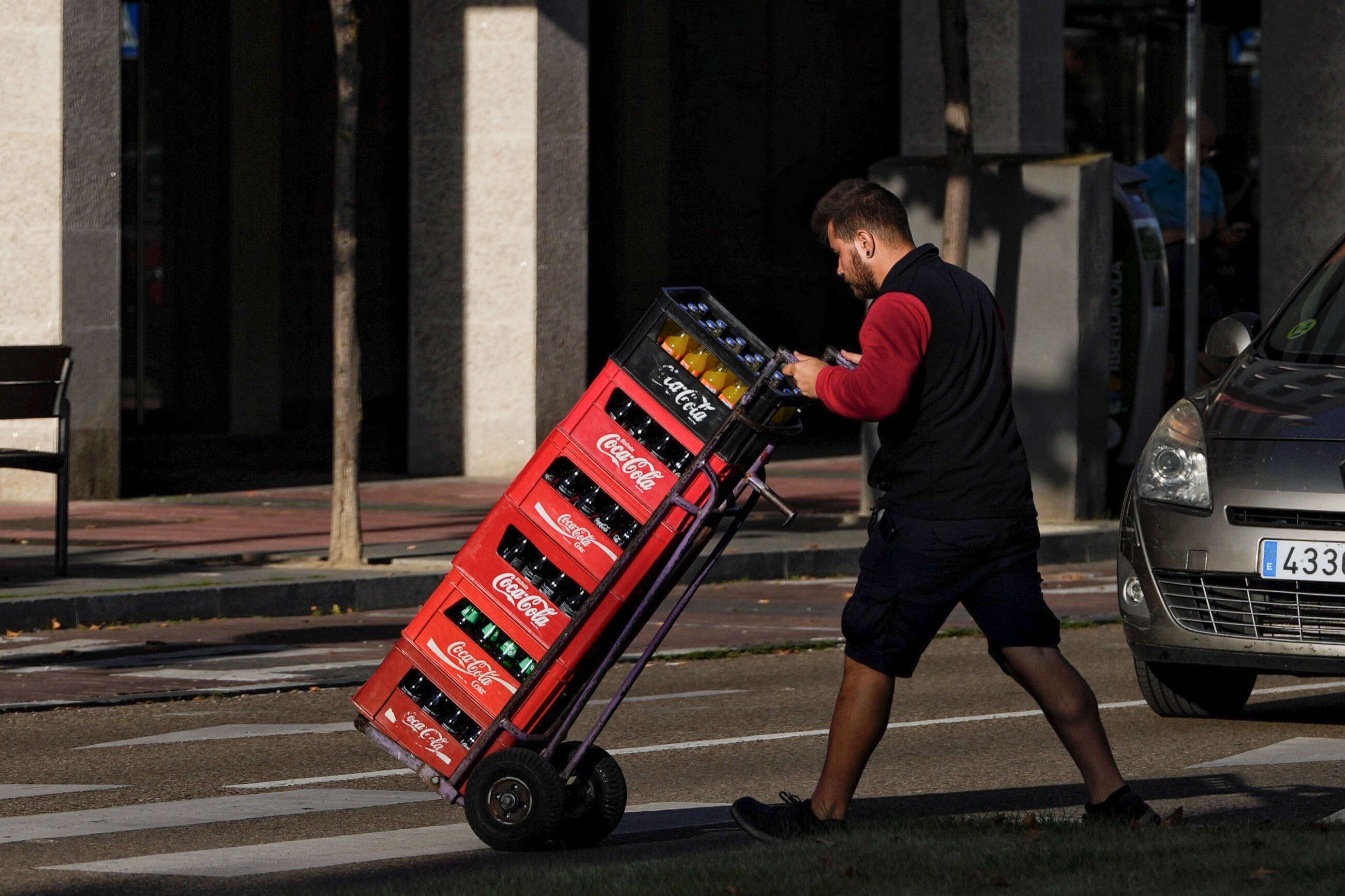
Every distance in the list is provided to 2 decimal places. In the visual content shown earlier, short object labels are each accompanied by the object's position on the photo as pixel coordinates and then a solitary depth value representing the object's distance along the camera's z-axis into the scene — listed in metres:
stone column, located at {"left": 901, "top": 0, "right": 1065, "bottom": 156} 38.59
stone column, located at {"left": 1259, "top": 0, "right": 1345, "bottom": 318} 45.16
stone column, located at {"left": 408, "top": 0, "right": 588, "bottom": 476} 37.03
